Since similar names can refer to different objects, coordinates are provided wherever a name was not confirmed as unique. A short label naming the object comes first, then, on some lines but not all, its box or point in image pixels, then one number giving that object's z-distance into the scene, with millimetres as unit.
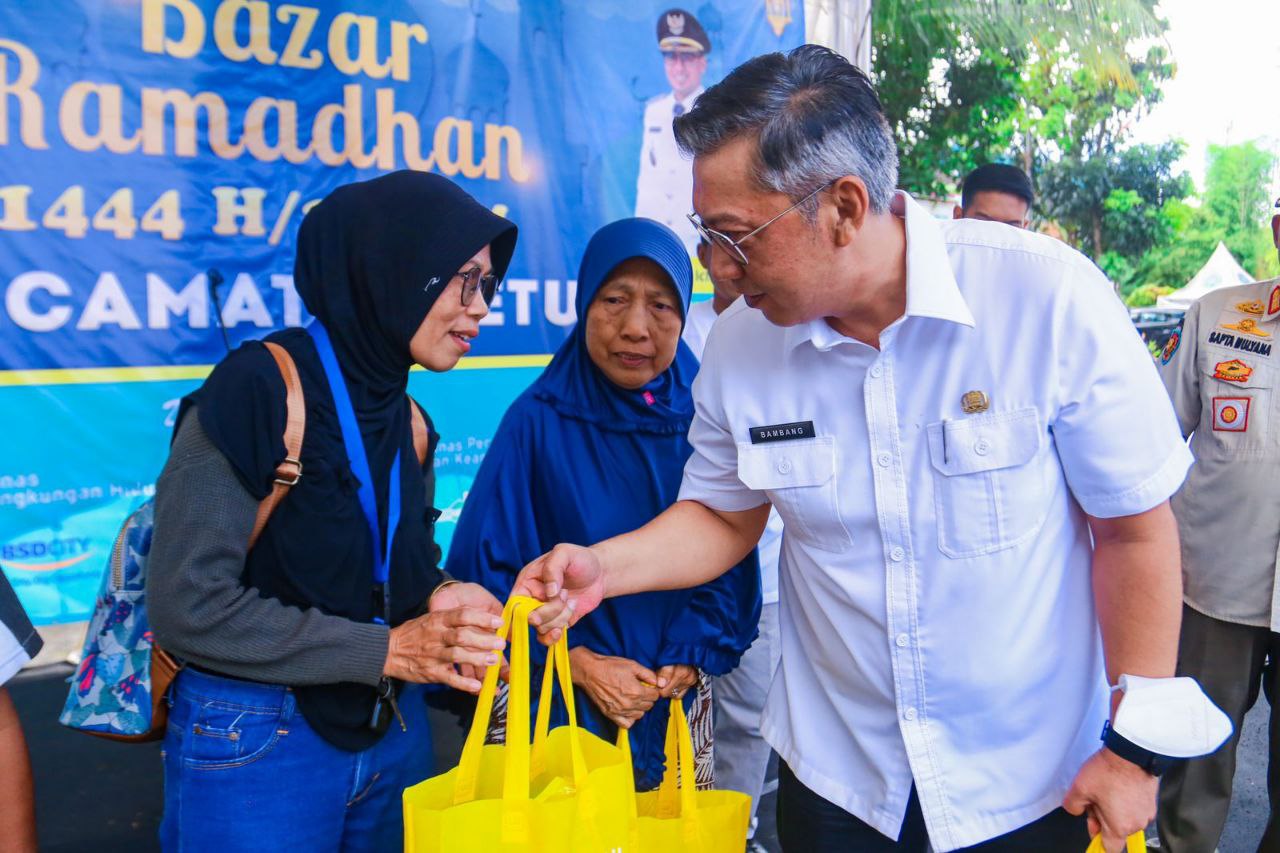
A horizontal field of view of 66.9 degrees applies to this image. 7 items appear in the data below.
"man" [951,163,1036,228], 4266
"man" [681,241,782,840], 2852
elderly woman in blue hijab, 2082
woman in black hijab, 1438
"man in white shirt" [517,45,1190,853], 1326
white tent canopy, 22609
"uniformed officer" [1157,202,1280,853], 2678
